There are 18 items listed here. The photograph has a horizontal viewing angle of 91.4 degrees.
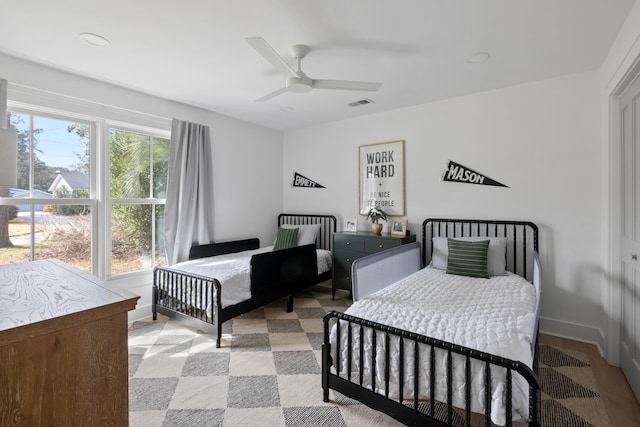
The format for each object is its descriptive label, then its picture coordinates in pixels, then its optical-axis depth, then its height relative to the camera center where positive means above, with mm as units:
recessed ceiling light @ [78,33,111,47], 2113 +1209
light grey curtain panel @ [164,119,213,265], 3506 +254
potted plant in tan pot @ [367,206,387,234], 3736 -37
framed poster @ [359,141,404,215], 3807 +471
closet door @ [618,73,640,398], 1980 -135
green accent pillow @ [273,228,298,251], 4109 -333
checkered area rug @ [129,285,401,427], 1781 -1138
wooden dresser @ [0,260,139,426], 769 -385
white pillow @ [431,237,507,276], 2812 -389
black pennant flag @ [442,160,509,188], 3215 +411
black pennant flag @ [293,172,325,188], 4598 +487
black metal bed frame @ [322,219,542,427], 1291 -786
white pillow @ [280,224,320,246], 4160 -259
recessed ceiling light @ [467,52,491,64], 2388 +1226
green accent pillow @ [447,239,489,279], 2774 -404
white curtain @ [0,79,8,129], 2355 +841
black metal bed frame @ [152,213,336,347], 2666 -742
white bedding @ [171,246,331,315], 2750 -554
